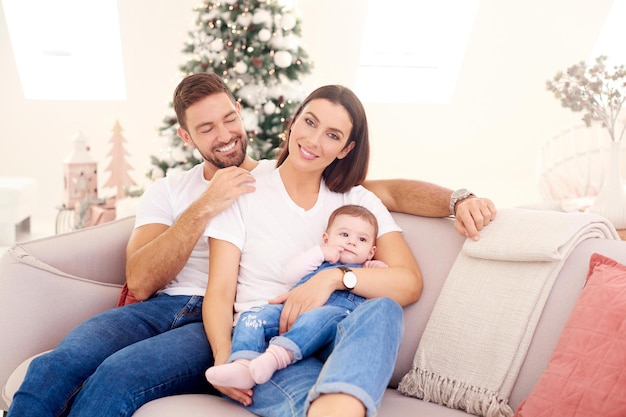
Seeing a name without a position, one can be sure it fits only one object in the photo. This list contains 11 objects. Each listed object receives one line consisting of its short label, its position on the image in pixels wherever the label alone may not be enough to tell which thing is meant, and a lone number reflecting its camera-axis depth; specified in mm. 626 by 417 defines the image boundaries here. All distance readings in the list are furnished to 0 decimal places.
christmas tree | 4543
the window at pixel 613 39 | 6846
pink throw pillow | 1592
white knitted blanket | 1918
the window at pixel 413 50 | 6918
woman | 1813
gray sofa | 1903
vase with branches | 3055
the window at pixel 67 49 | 6527
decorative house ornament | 5469
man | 1860
